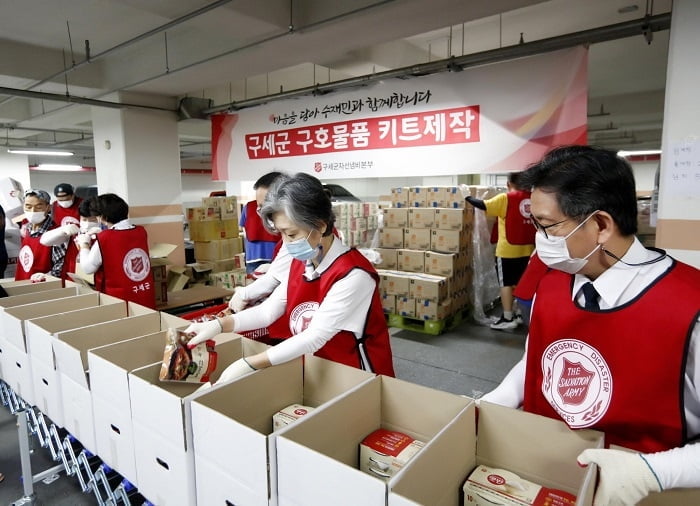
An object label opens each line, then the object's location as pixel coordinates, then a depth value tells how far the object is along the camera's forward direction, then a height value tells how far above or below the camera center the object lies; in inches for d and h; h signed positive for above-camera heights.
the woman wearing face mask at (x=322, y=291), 59.3 -14.3
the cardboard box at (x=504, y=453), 37.3 -24.2
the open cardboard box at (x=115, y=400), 50.4 -24.6
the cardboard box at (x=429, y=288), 179.8 -40.8
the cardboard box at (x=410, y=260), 195.0 -32.2
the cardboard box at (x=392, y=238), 204.4 -23.2
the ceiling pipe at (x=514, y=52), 105.3 +36.8
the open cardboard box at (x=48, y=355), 63.9 -24.3
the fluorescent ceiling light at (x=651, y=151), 429.9 +33.3
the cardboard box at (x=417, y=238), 197.3 -22.8
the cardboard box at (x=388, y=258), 203.9 -32.5
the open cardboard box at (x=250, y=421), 36.8 -23.5
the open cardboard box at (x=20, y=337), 72.3 -24.4
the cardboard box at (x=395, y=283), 189.2 -40.9
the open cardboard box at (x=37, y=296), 94.0 -23.0
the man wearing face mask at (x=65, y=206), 166.8 -6.1
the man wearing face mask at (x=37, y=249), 131.0 -17.2
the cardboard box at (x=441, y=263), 187.5 -32.2
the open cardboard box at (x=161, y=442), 42.8 -25.2
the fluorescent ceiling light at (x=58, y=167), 514.4 +27.2
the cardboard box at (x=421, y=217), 195.8 -13.6
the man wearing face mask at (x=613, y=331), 34.5 -12.7
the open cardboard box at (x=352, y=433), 31.9 -22.3
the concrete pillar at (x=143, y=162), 204.2 +12.5
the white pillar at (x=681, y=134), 89.6 +10.0
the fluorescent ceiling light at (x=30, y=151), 378.9 +33.5
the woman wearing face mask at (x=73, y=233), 126.6 -12.2
